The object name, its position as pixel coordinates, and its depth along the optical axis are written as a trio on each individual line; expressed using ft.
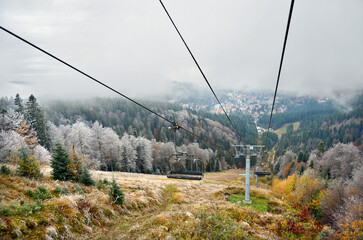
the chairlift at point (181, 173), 55.26
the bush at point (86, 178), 64.34
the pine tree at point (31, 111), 153.78
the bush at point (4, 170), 50.39
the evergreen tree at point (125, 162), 182.39
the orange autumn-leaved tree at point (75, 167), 65.31
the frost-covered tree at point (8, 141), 85.30
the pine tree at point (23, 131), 111.45
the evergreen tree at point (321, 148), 249.96
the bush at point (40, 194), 43.43
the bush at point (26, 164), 53.83
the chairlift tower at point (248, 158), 79.92
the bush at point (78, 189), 54.96
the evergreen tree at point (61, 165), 62.88
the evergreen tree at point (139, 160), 208.54
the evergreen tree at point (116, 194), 55.42
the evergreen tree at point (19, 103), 161.27
